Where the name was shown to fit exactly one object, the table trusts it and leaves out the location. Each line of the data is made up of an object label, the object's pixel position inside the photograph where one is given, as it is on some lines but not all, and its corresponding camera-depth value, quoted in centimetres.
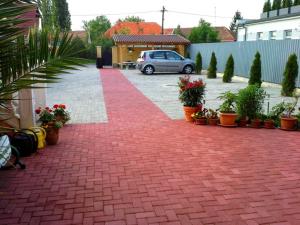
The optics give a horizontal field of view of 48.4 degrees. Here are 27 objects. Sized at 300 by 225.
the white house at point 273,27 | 1988
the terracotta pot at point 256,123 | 757
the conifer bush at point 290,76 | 1252
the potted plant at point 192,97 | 802
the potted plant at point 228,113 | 758
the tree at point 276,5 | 2525
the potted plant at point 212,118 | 775
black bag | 526
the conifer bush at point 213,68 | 2025
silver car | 2206
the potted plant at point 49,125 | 596
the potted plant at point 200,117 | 778
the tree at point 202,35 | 3841
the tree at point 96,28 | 3824
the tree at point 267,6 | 2697
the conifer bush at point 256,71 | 1464
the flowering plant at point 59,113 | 710
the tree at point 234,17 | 7202
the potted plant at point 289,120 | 733
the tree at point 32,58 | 223
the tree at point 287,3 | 2405
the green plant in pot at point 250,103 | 761
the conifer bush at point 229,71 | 1770
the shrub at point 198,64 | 2247
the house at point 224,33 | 5514
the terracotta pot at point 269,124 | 755
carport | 2851
